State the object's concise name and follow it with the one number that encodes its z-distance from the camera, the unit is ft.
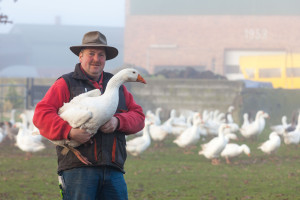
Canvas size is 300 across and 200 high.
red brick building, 154.30
